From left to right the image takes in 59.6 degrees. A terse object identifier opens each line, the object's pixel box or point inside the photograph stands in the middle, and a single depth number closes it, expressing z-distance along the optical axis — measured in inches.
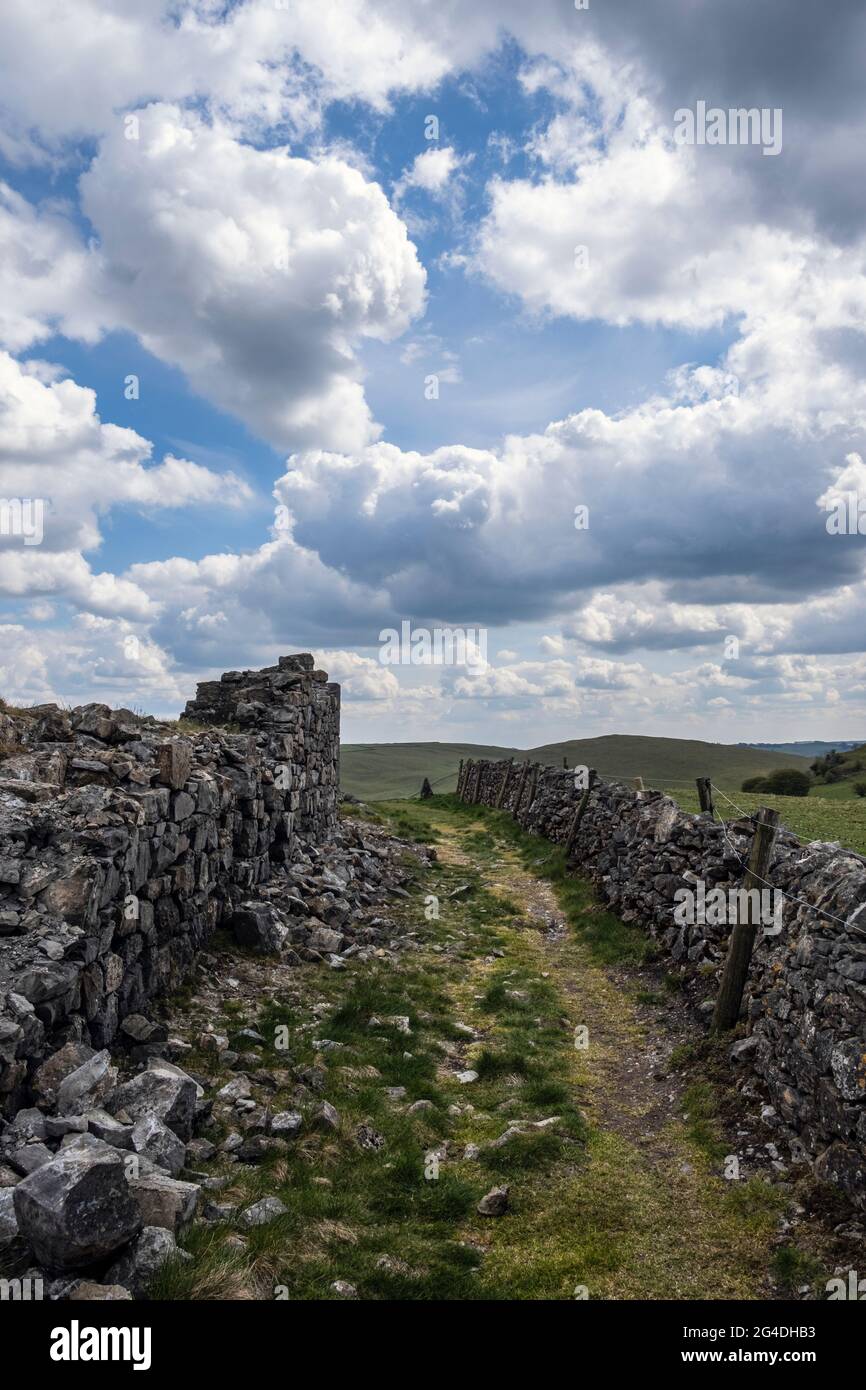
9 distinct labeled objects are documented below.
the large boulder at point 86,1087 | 271.6
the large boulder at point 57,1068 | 274.8
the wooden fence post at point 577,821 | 971.0
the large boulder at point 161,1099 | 285.1
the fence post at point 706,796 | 617.9
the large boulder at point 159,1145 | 260.4
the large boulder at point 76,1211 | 194.4
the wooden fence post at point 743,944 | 404.5
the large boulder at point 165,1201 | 224.4
